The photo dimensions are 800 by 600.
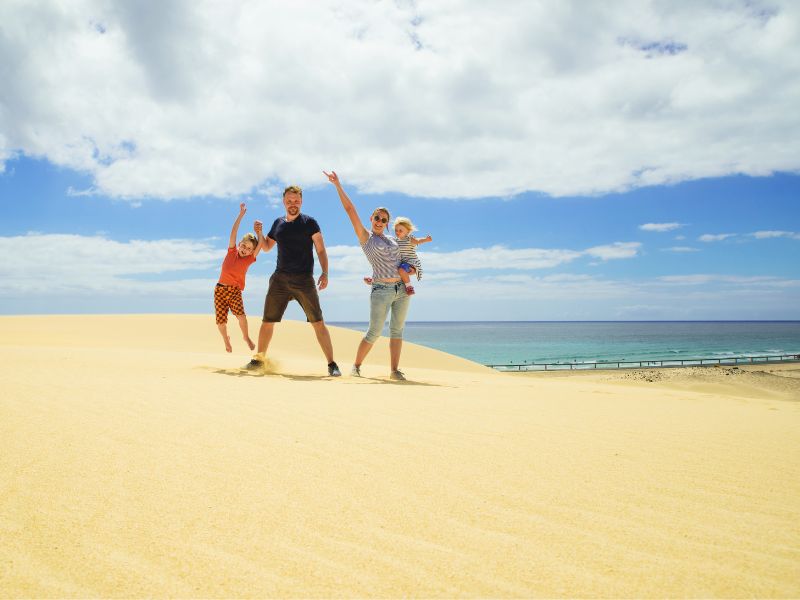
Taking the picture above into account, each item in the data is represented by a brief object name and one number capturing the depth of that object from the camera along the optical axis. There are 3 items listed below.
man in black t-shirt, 6.54
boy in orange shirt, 7.68
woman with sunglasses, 6.50
